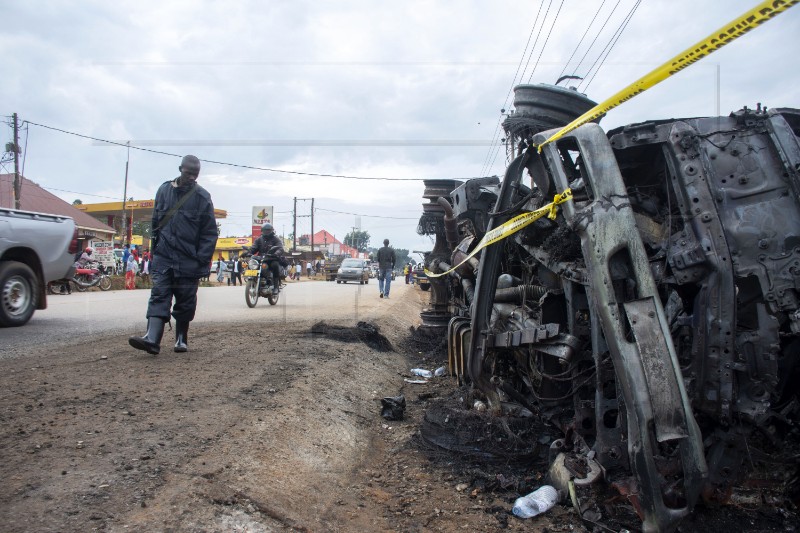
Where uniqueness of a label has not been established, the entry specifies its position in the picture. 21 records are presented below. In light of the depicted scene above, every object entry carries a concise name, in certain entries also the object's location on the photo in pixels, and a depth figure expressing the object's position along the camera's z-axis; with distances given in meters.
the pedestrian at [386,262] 17.28
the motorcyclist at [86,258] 18.28
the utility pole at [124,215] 34.81
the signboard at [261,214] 53.69
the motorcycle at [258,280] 11.37
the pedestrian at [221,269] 29.52
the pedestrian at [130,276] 19.88
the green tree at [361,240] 121.09
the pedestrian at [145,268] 22.34
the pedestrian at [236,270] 28.09
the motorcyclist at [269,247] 11.74
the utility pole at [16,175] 23.16
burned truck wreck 2.36
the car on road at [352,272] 31.28
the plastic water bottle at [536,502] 2.91
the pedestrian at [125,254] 20.87
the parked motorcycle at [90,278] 16.95
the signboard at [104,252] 23.85
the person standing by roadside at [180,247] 5.00
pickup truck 6.61
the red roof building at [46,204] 28.81
